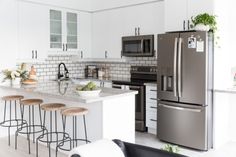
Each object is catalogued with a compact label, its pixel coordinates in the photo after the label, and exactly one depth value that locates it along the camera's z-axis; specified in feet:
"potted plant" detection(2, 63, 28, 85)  15.98
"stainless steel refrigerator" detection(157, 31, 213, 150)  13.99
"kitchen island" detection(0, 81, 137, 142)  12.12
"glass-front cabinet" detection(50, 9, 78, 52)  19.83
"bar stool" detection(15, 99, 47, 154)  14.51
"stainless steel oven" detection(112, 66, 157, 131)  17.65
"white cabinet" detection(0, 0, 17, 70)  16.80
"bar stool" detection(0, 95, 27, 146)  15.58
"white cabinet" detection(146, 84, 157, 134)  17.12
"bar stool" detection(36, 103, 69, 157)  12.95
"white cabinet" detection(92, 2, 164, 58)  18.08
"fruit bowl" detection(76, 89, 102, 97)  11.59
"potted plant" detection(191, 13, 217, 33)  14.02
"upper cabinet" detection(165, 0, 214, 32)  14.70
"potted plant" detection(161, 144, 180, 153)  7.61
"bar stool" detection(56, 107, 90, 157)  11.67
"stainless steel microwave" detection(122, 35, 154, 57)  18.03
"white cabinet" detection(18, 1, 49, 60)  17.92
